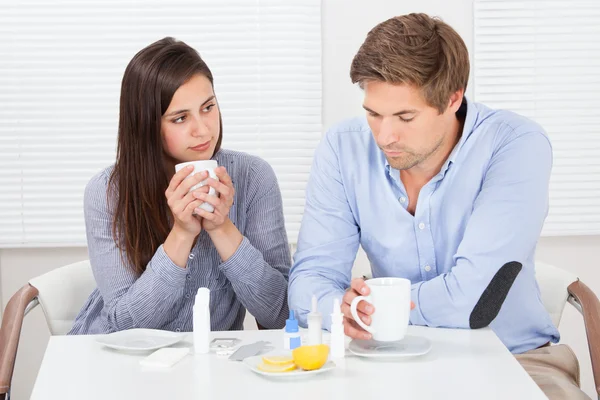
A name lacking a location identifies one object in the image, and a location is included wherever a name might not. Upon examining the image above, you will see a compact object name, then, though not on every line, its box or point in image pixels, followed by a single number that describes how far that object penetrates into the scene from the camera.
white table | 1.91
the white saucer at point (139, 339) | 2.11
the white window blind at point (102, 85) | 3.36
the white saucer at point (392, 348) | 2.04
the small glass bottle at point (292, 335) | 2.09
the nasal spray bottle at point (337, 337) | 2.07
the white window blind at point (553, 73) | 3.39
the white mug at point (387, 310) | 2.06
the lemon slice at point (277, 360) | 1.99
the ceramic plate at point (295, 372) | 1.97
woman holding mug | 2.45
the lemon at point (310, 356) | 1.98
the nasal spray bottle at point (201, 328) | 2.11
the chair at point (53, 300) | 2.49
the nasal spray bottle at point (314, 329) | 2.07
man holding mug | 2.28
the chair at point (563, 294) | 2.51
